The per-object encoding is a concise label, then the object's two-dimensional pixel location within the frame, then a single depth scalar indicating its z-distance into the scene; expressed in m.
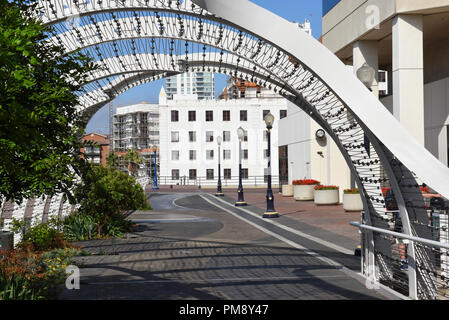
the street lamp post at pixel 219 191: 37.84
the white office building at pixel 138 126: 109.00
